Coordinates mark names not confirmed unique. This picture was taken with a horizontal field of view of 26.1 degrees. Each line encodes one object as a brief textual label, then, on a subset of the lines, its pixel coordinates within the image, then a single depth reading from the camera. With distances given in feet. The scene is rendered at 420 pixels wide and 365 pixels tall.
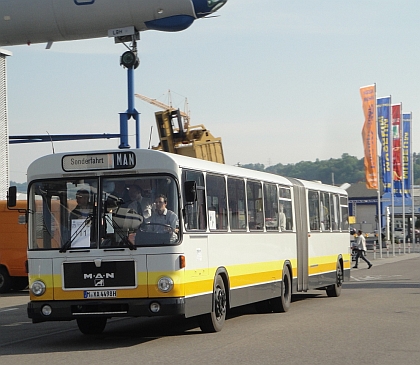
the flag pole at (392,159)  153.97
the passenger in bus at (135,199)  40.96
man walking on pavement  135.03
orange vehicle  86.99
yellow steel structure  85.05
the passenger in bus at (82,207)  41.39
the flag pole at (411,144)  170.91
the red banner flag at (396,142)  162.91
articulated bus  40.37
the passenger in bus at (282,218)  60.39
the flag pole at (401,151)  164.18
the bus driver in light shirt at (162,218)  40.78
